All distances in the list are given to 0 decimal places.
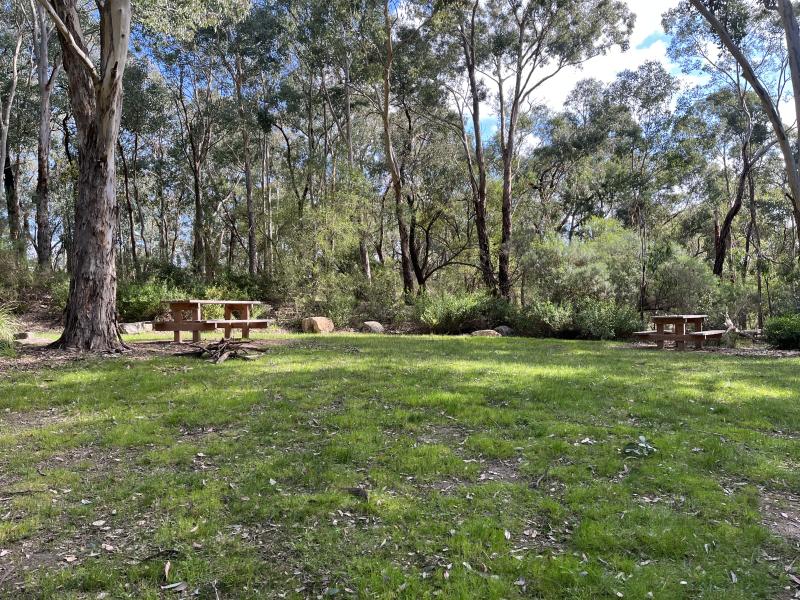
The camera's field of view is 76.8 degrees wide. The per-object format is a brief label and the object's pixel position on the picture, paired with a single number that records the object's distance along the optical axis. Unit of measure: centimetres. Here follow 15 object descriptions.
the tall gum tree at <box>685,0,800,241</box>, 665
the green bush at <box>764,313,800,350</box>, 1241
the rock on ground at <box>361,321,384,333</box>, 1617
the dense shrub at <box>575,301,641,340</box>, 1479
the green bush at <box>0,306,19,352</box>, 864
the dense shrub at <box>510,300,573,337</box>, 1538
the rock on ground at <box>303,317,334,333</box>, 1509
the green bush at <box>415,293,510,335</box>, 1634
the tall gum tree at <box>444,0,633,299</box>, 1892
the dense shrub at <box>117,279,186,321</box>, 1692
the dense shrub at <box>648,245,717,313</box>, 1755
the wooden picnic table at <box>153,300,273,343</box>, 1013
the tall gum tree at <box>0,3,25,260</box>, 1952
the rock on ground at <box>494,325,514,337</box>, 1620
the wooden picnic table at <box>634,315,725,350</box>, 1184
